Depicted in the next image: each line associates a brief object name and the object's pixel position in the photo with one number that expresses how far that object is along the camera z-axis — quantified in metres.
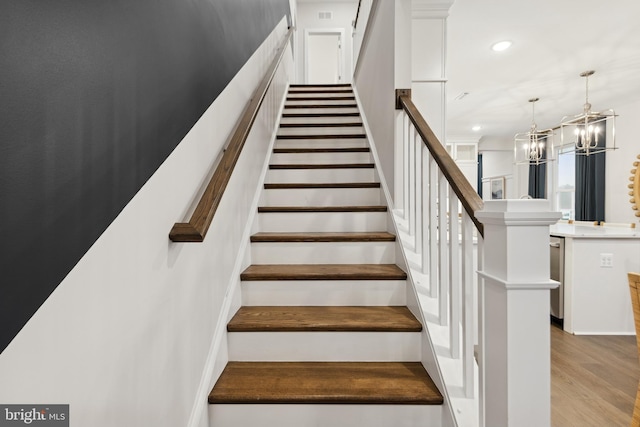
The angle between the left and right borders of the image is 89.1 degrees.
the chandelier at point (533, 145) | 4.41
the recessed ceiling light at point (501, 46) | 3.53
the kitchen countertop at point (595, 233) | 3.25
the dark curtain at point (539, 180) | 7.70
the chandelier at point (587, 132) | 3.42
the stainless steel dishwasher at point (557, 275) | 3.41
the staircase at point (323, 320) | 1.29
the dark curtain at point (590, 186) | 5.98
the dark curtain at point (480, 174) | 8.90
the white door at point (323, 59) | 8.36
